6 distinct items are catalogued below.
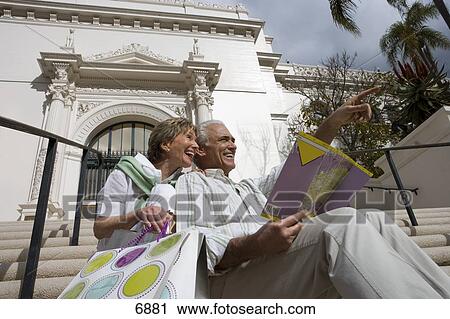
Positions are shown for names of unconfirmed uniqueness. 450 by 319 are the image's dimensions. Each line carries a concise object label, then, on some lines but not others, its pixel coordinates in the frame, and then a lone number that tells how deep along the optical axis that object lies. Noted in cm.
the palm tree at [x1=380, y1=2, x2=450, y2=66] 1205
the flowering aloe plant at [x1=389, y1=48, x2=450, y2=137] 736
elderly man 92
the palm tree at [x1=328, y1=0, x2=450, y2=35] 672
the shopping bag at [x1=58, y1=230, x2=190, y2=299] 86
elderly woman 139
